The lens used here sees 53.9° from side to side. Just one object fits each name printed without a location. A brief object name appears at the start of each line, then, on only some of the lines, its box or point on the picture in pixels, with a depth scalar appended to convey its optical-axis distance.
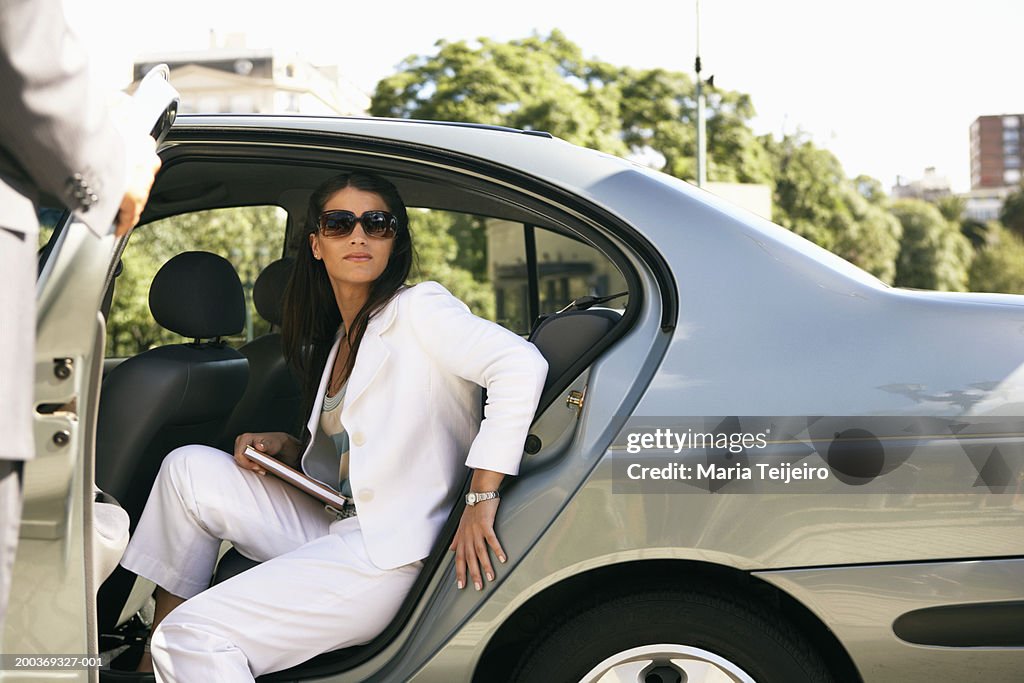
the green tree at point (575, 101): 20.78
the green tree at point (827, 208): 29.98
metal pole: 15.95
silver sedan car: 1.72
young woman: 1.92
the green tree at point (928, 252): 39.94
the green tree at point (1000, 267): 38.12
